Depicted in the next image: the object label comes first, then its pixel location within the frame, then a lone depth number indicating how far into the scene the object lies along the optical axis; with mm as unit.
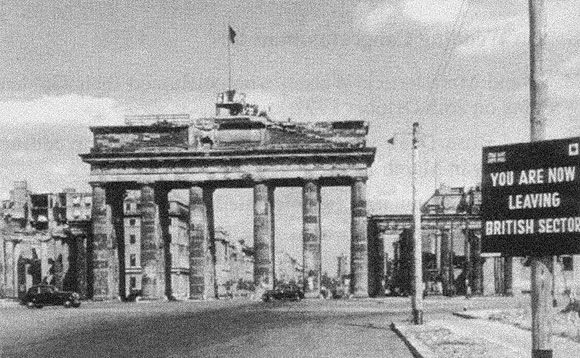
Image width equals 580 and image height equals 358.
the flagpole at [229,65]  82688
